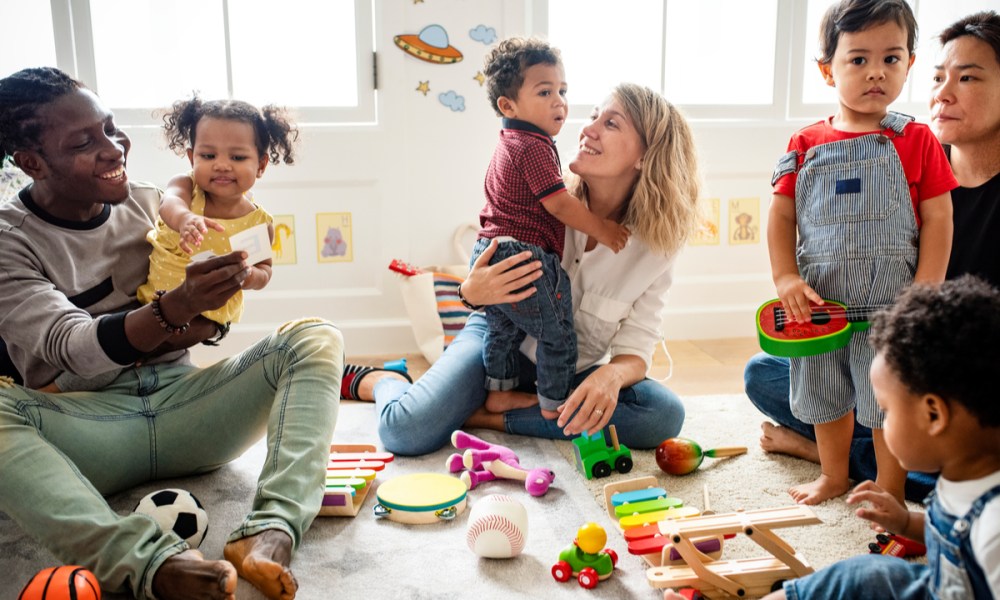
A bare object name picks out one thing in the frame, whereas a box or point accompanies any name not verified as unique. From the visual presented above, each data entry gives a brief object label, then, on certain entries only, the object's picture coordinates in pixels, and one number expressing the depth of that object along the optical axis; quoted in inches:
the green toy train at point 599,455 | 72.9
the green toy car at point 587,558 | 55.2
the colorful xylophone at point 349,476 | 65.4
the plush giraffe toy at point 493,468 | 69.4
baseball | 57.0
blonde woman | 74.1
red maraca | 72.0
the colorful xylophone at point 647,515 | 55.0
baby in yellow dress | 66.7
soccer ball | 57.2
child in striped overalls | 63.4
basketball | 45.3
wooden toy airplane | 50.9
